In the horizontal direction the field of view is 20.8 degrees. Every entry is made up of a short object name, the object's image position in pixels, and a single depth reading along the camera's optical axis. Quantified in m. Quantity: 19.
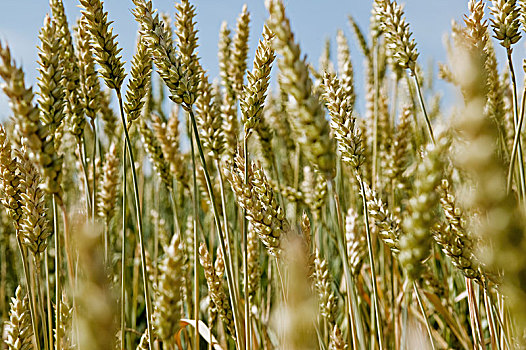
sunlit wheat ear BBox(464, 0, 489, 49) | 1.18
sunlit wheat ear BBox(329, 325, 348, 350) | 1.25
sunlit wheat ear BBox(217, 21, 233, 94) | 1.56
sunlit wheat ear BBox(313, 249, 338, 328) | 1.31
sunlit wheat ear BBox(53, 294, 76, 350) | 1.27
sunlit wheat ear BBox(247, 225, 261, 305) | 1.38
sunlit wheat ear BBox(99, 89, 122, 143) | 1.58
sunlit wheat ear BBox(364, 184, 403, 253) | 1.18
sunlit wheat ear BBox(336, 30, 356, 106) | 2.06
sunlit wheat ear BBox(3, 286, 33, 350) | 1.25
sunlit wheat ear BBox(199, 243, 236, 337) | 1.29
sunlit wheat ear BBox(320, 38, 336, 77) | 3.78
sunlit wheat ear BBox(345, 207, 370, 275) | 1.39
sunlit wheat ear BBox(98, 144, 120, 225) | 1.36
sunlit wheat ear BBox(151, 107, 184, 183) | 1.40
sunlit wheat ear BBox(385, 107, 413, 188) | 1.51
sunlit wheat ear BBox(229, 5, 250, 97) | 1.41
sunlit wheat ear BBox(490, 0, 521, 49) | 1.23
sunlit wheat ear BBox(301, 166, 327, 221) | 1.48
